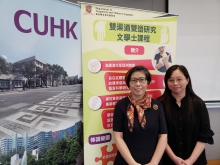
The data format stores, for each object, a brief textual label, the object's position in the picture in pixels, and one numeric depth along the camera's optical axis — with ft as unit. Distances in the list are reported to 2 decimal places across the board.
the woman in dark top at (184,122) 4.63
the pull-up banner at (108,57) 5.06
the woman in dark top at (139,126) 4.31
